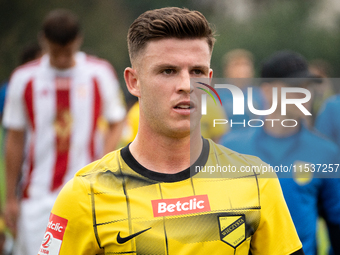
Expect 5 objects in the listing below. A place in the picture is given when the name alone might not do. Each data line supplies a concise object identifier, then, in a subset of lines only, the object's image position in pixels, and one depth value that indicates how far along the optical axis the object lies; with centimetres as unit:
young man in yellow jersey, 416
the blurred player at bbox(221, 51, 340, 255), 644
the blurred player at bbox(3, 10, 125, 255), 886
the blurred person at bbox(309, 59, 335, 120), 1580
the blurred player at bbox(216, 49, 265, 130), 1613
